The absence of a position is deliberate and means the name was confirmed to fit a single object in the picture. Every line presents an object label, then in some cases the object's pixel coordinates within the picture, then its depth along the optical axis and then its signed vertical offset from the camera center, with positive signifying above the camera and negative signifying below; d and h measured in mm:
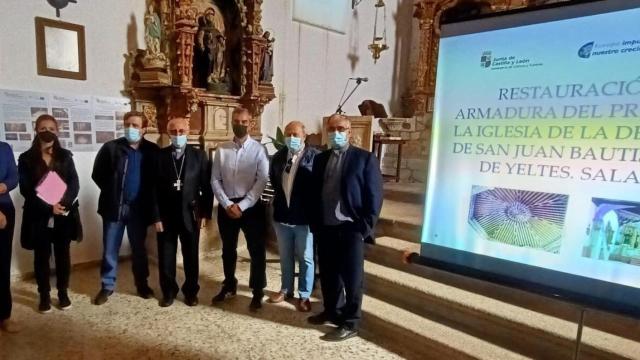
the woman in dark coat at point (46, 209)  2393 -563
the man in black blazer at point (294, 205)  2607 -505
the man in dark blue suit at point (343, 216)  2326 -502
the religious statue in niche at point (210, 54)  3902 +714
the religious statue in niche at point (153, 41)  3379 +722
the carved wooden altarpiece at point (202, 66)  3482 +563
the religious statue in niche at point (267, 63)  4309 +726
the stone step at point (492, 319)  2064 -1066
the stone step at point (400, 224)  3368 -775
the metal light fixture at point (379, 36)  5484 +1477
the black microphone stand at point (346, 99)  5494 +483
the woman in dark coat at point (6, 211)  2184 -539
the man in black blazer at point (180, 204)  2643 -543
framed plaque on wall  2980 +534
